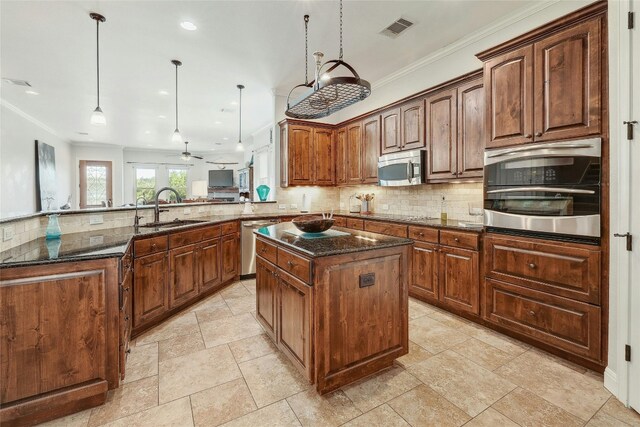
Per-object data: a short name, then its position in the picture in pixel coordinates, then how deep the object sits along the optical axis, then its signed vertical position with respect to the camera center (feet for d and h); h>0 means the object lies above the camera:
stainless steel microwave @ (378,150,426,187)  12.26 +1.86
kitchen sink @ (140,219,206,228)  11.00 -0.49
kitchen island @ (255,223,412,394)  5.82 -2.04
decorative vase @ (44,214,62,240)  7.59 -0.44
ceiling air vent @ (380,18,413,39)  10.23 +6.68
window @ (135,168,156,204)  35.76 +3.72
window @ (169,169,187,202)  38.01 +4.14
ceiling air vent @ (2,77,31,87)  14.72 +6.77
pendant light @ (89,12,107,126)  9.93 +3.47
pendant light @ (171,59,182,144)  15.51 +3.98
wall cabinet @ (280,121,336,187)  16.40 +3.25
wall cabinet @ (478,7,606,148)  6.74 +3.25
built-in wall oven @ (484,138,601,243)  6.74 +0.50
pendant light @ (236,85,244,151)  16.49 +7.23
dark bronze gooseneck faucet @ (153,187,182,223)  11.31 -0.07
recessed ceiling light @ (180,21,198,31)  10.21 +6.64
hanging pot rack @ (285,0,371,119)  6.40 +2.87
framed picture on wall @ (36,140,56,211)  22.27 +3.05
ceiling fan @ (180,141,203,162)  28.09 +7.41
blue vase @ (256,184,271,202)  17.69 +1.13
